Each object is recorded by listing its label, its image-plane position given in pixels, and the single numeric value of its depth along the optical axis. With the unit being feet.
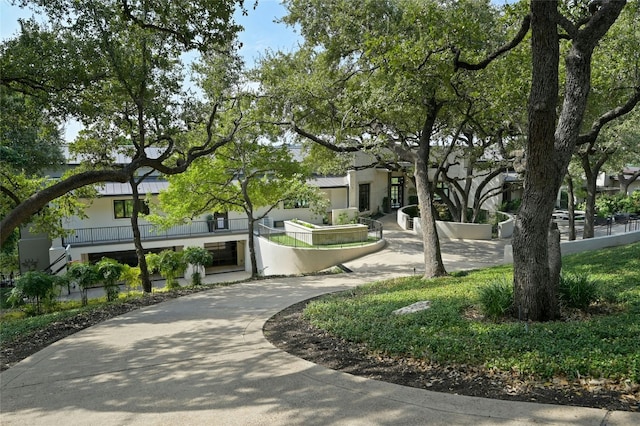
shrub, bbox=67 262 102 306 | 43.82
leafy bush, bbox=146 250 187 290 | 53.67
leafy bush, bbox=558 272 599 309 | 21.99
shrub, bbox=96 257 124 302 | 45.22
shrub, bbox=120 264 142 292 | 52.65
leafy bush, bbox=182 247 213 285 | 53.21
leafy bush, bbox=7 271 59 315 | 39.71
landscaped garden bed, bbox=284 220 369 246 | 68.90
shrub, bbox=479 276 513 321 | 21.44
